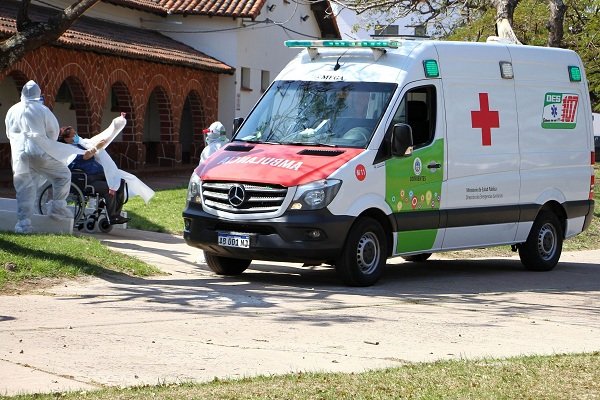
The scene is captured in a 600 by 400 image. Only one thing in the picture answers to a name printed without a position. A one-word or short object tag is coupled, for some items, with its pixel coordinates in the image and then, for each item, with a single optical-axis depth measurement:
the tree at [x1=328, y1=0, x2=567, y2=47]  24.98
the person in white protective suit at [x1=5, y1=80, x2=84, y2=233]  15.17
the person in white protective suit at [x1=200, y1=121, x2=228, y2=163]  15.20
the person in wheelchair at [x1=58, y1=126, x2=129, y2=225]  17.38
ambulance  12.83
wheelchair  17.30
